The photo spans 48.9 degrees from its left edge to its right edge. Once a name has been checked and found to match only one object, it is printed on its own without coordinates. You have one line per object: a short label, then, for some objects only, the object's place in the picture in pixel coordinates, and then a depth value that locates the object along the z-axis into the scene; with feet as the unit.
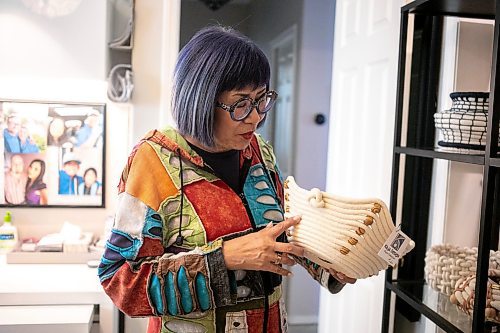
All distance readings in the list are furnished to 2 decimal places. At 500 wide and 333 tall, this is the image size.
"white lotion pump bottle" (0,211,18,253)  7.79
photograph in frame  7.98
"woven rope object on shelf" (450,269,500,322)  4.17
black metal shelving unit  3.97
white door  6.18
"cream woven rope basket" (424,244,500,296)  4.79
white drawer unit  6.10
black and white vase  4.50
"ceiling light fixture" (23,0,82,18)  7.75
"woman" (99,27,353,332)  3.90
